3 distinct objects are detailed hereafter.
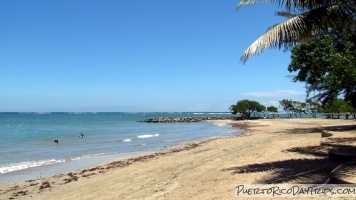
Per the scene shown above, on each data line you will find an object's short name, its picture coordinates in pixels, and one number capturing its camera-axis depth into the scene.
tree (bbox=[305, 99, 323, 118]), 86.68
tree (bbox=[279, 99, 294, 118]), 90.82
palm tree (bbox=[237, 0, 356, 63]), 8.50
